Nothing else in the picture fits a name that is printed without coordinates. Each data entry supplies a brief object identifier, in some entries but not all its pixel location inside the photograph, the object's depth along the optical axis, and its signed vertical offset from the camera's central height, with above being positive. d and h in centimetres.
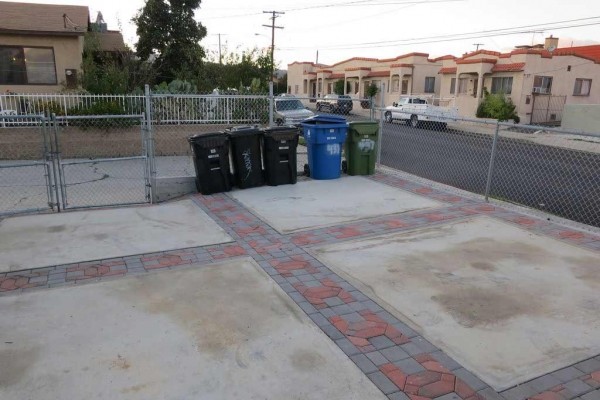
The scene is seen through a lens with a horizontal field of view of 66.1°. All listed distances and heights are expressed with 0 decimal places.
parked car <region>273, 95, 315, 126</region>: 1684 -83
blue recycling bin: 934 -105
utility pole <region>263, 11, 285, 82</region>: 4366 +628
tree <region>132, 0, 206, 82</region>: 2497 +286
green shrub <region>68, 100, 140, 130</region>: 1318 -72
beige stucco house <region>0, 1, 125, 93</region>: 1734 +128
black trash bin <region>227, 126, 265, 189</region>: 847 -119
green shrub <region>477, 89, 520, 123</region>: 2755 -78
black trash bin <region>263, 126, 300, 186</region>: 867 -120
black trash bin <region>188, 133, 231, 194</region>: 808 -126
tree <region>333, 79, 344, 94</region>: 4988 +57
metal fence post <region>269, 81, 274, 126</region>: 972 -29
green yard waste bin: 973 -116
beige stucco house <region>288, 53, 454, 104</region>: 3981 +162
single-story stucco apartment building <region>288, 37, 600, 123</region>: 2867 +115
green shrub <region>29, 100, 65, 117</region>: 1295 -57
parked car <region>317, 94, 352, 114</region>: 2756 -97
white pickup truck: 2664 -95
